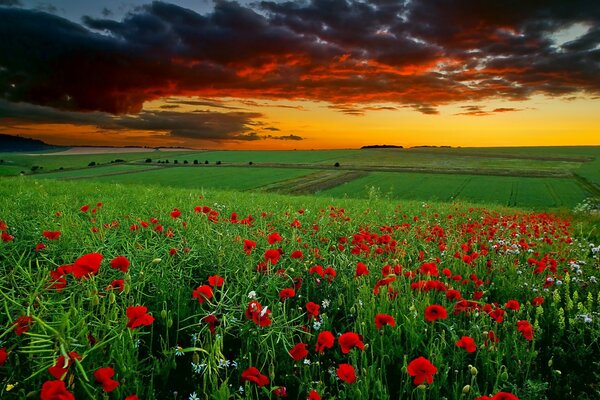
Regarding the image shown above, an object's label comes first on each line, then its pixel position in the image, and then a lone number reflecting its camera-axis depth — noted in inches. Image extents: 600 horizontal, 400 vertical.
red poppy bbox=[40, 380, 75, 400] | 55.4
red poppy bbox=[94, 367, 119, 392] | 66.1
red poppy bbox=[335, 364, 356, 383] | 70.5
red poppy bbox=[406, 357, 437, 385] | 73.7
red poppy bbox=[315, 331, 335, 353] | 82.1
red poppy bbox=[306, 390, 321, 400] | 71.0
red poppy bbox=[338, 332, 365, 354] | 79.3
